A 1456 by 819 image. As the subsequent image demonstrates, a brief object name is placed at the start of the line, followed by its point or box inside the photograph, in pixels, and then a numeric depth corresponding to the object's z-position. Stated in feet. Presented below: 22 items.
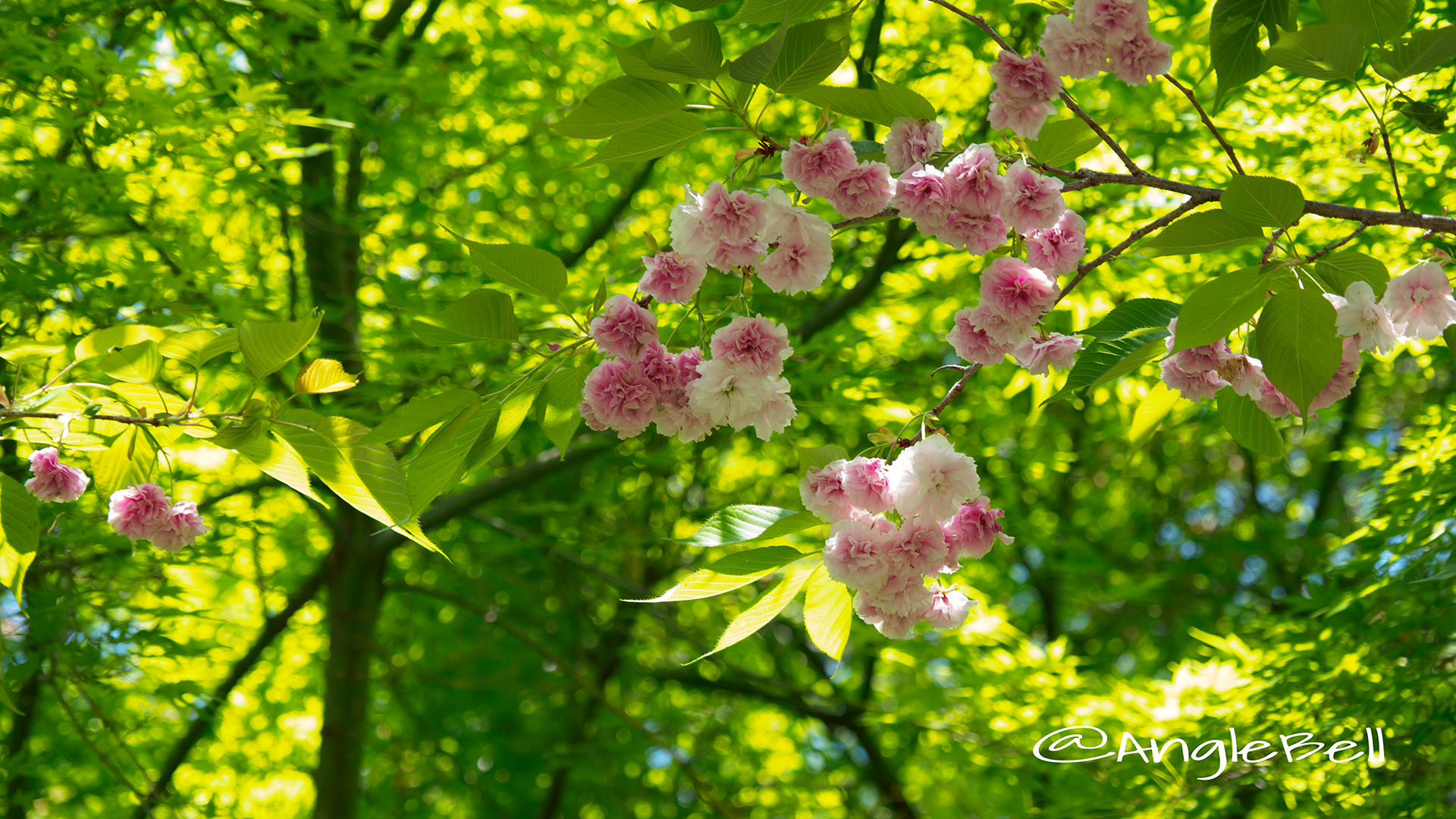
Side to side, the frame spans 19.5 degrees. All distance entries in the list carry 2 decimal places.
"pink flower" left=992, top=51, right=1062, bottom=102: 6.96
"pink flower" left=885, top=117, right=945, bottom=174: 6.95
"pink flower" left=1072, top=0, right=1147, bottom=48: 6.97
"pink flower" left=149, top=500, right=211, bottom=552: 8.21
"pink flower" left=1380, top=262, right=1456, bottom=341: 6.79
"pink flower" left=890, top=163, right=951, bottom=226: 6.89
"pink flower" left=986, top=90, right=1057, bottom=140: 7.01
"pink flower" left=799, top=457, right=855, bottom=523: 6.99
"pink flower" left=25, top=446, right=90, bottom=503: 8.07
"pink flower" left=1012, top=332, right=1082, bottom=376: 7.11
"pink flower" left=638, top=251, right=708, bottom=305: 7.02
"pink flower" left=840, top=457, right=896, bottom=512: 6.97
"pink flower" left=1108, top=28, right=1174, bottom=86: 7.00
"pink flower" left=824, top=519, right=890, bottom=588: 6.94
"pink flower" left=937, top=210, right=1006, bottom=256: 6.92
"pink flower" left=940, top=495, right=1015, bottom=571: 7.04
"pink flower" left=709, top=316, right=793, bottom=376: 6.92
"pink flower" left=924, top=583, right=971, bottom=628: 7.18
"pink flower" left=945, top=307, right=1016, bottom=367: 7.04
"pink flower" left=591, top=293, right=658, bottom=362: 7.02
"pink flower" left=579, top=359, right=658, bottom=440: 7.06
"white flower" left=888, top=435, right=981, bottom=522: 6.87
